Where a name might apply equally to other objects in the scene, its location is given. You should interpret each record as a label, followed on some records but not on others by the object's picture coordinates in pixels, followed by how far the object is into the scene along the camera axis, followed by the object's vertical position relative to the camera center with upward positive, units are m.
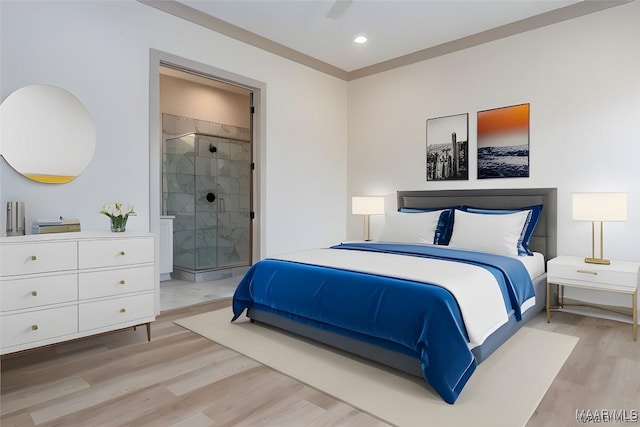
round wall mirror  2.75 +0.57
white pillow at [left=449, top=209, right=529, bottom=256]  3.48 -0.21
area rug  1.90 -1.00
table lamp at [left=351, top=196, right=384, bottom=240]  4.95 +0.06
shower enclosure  5.46 +0.11
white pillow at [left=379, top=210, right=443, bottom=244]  4.07 -0.19
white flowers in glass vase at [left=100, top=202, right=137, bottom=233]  2.93 -0.04
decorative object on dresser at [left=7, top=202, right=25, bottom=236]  2.64 -0.07
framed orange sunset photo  4.03 +0.74
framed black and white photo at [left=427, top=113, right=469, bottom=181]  4.46 +0.74
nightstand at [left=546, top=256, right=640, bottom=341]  2.95 -0.53
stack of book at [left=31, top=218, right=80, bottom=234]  2.69 -0.12
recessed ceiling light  4.38 +1.97
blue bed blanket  2.04 -0.63
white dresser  2.29 -0.51
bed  2.12 -0.52
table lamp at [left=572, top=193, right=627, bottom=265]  3.13 +0.02
